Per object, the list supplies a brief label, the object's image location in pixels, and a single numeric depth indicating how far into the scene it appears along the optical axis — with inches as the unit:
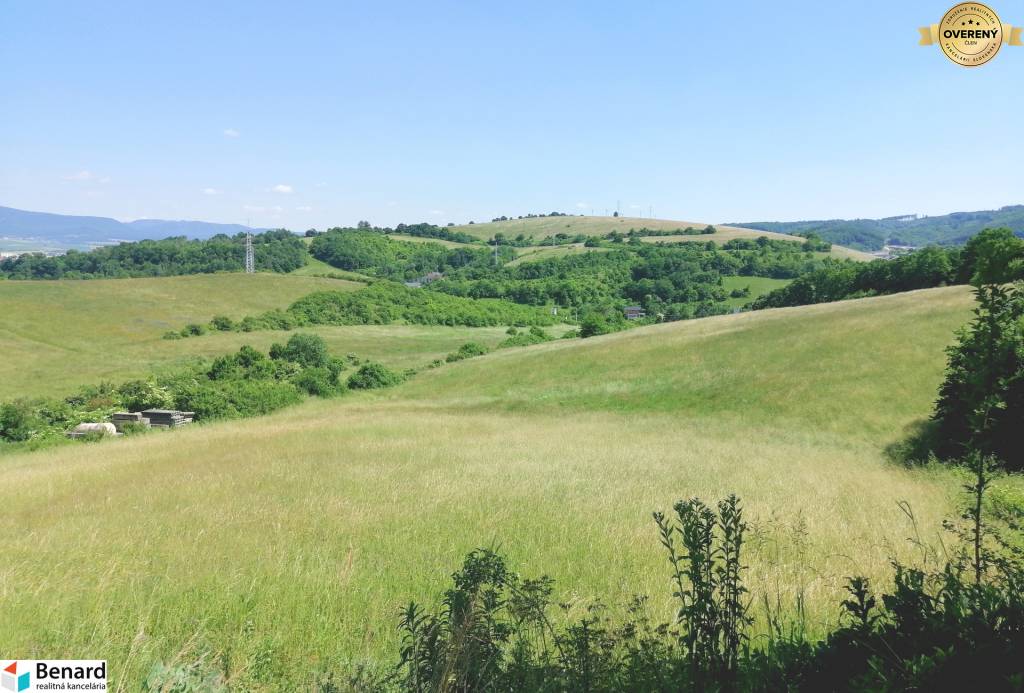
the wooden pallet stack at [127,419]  1218.0
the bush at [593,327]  2920.8
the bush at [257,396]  1475.1
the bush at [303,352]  2422.5
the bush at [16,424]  1130.0
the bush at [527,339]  3225.9
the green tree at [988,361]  176.9
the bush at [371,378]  2081.7
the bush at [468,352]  2700.1
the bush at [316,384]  1860.2
